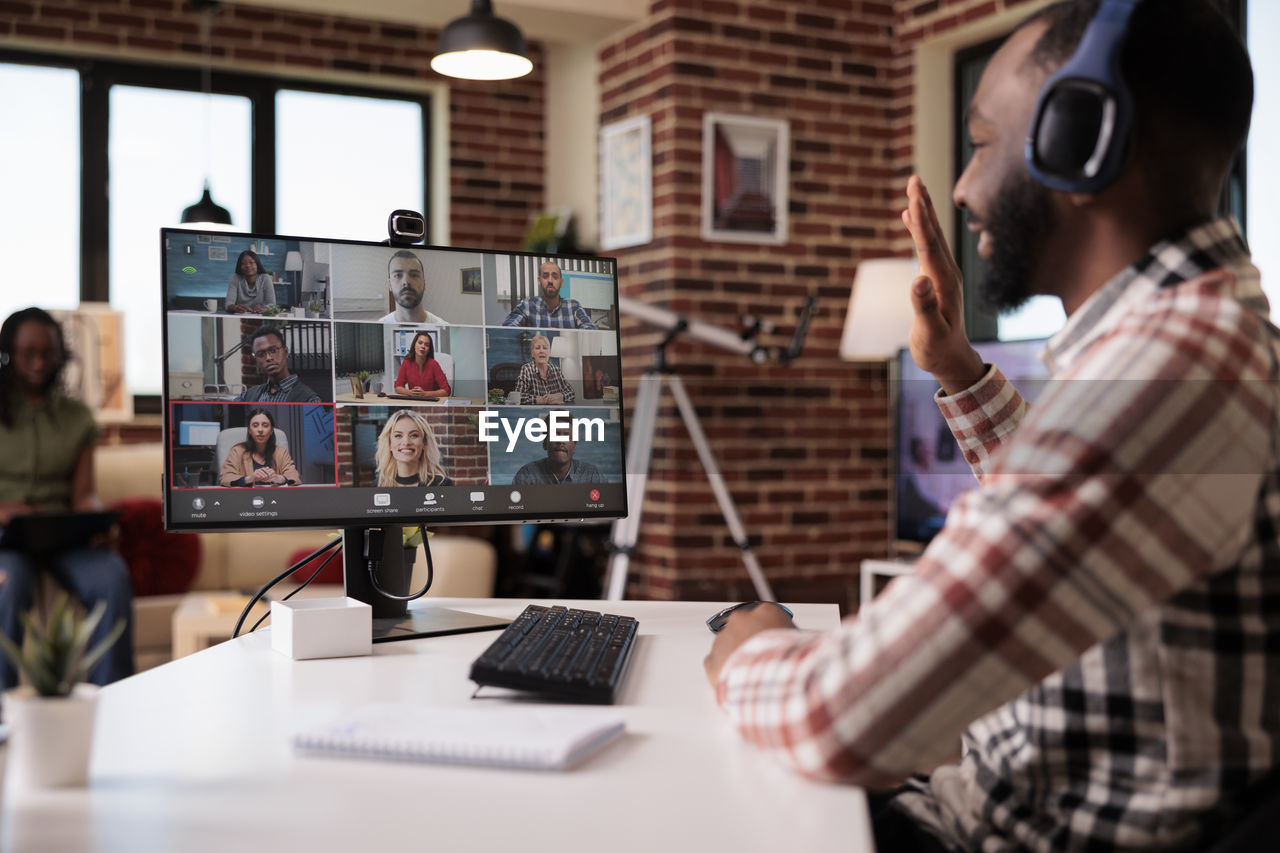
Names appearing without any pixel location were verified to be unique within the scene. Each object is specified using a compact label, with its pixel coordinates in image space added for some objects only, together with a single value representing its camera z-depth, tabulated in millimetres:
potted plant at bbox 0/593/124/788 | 834
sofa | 3969
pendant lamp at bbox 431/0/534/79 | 3020
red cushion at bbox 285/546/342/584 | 3996
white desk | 769
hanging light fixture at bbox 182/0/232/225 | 4148
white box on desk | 1325
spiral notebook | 905
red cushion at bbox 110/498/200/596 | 4105
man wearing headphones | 754
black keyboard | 1108
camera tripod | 3924
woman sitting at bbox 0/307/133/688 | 3602
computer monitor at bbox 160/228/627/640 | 1394
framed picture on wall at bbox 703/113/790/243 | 4207
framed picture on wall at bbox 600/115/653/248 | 4277
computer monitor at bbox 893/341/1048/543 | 3742
